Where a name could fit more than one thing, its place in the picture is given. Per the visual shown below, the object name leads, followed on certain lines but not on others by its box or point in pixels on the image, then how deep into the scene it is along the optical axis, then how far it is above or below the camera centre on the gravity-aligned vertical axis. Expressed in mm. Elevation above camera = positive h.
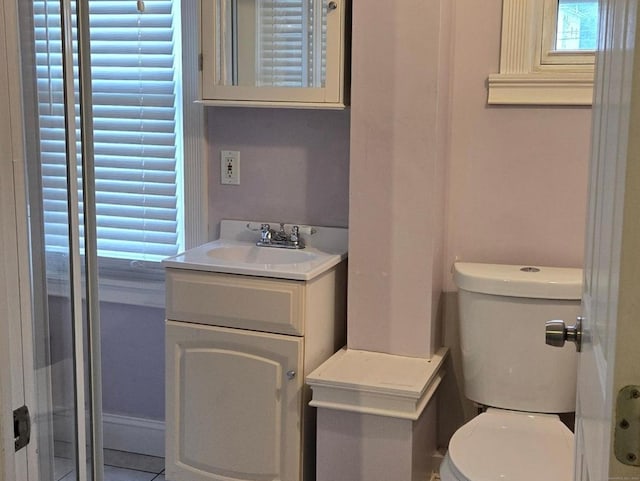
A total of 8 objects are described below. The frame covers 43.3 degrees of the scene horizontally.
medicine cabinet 2486 +243
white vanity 2322 -685
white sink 2328 -397
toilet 2217 -627
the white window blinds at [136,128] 2857 -1
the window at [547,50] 2406 +245
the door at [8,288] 927 -191
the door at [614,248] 690 -111
